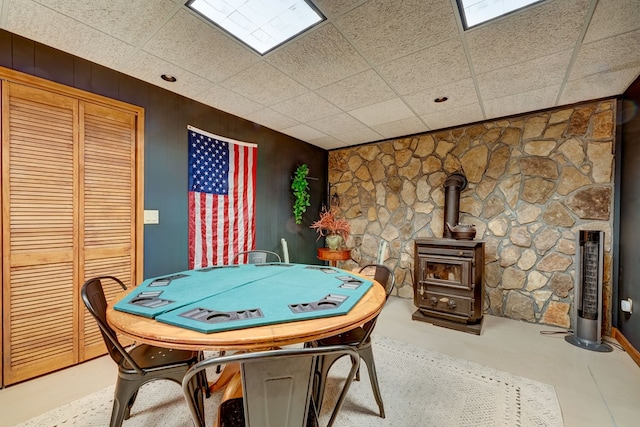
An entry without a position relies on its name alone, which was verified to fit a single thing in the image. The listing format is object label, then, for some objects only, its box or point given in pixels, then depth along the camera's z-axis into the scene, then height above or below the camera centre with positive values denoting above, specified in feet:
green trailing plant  13.50 +1.06
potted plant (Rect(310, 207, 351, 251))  13.19 -0.80
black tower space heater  8.17 -2.29
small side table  12.92 -2.06
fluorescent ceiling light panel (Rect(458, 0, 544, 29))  5.05 +3.93
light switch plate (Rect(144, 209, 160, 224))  8.43 -0.25
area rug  5.22 -4.03
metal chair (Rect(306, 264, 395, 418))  5.01 -2.52
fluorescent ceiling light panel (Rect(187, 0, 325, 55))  5.21 +3.95
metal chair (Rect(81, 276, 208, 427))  4.00 -2.48
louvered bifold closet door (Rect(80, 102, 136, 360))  7.32 +0.25
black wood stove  9.33 -2.48
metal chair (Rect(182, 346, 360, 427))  2.57 -1.72
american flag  9.73 +0.48
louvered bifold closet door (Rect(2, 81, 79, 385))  6.19 -0.57
